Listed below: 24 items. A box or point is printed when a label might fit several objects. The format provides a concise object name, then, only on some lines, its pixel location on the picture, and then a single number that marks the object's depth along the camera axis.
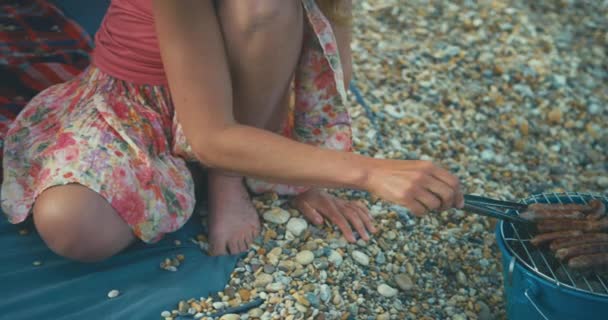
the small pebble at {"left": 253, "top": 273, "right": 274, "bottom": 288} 1.84
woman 1.51
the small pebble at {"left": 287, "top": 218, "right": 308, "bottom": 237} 2.02
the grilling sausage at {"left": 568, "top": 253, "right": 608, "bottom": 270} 1.53
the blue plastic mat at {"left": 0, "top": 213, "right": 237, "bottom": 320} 1.71
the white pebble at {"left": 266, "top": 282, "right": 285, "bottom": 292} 1.83
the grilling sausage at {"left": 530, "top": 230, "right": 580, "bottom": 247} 1.61
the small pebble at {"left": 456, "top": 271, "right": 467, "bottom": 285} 1.96
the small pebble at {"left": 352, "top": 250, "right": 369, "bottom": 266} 1.95
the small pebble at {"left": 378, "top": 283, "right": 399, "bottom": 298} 1.87
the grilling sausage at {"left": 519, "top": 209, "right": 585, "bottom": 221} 1.66
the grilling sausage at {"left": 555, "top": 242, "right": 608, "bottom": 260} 1.55
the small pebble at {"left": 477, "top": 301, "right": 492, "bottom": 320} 1.87
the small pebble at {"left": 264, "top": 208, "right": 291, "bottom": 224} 2.04
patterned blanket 2.20
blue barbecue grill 1.50
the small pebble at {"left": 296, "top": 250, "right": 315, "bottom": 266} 1.92
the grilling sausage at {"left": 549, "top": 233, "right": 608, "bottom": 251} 1.58
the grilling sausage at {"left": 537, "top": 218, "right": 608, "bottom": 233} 1.62
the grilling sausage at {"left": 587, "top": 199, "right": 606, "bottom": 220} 1.66
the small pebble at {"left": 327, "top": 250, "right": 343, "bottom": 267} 1.92
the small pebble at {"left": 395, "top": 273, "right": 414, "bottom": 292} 1.91
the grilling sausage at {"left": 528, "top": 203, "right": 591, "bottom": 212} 1.68
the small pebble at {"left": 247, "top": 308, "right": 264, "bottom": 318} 1.75
